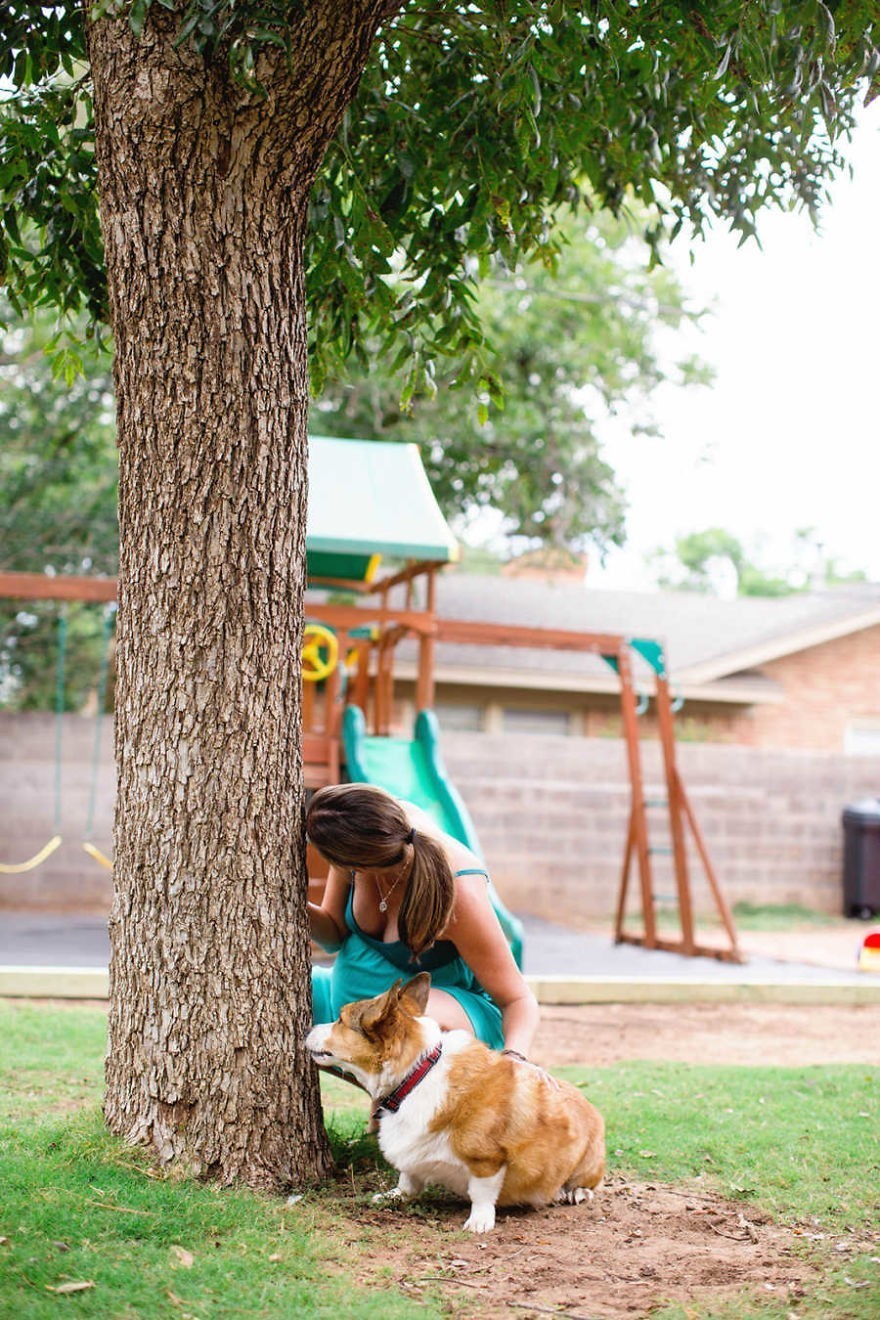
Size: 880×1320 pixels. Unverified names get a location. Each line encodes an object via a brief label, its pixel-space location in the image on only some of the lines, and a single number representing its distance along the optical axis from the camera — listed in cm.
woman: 390
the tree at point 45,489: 1692
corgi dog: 361
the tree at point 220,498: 369
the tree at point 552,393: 1638
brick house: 1944
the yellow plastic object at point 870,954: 943
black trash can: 1573
